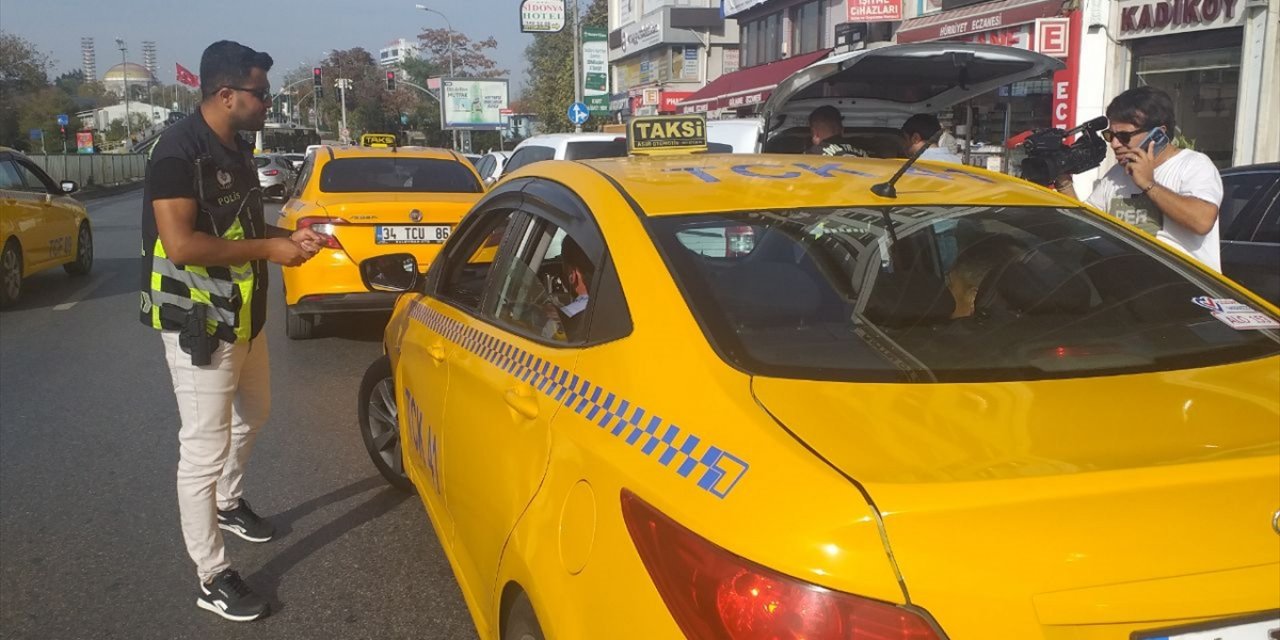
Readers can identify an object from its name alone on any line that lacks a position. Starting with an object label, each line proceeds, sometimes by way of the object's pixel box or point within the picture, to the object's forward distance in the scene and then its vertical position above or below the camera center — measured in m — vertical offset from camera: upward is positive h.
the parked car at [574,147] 10.73 +0.09
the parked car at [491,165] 14.86 -0.15
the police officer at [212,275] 3.28 -0.40
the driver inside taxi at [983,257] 2.68 -0.27
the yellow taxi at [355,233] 7.54 -0.57
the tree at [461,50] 78.44 +8.03
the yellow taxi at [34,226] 10.16 -0.76
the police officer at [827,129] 7.09 +0.18
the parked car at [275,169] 29.69 -0.40
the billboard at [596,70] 38.69 +3.31
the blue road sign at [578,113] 28.61 +1.19
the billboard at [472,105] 51.73 +2.57
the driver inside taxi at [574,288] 2.54 -0.38
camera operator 4.00 -0.09
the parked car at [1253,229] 5.68 -0.43
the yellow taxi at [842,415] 1.43 -0.47
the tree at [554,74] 55.88 +4.73
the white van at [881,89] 7.05 +0.52
